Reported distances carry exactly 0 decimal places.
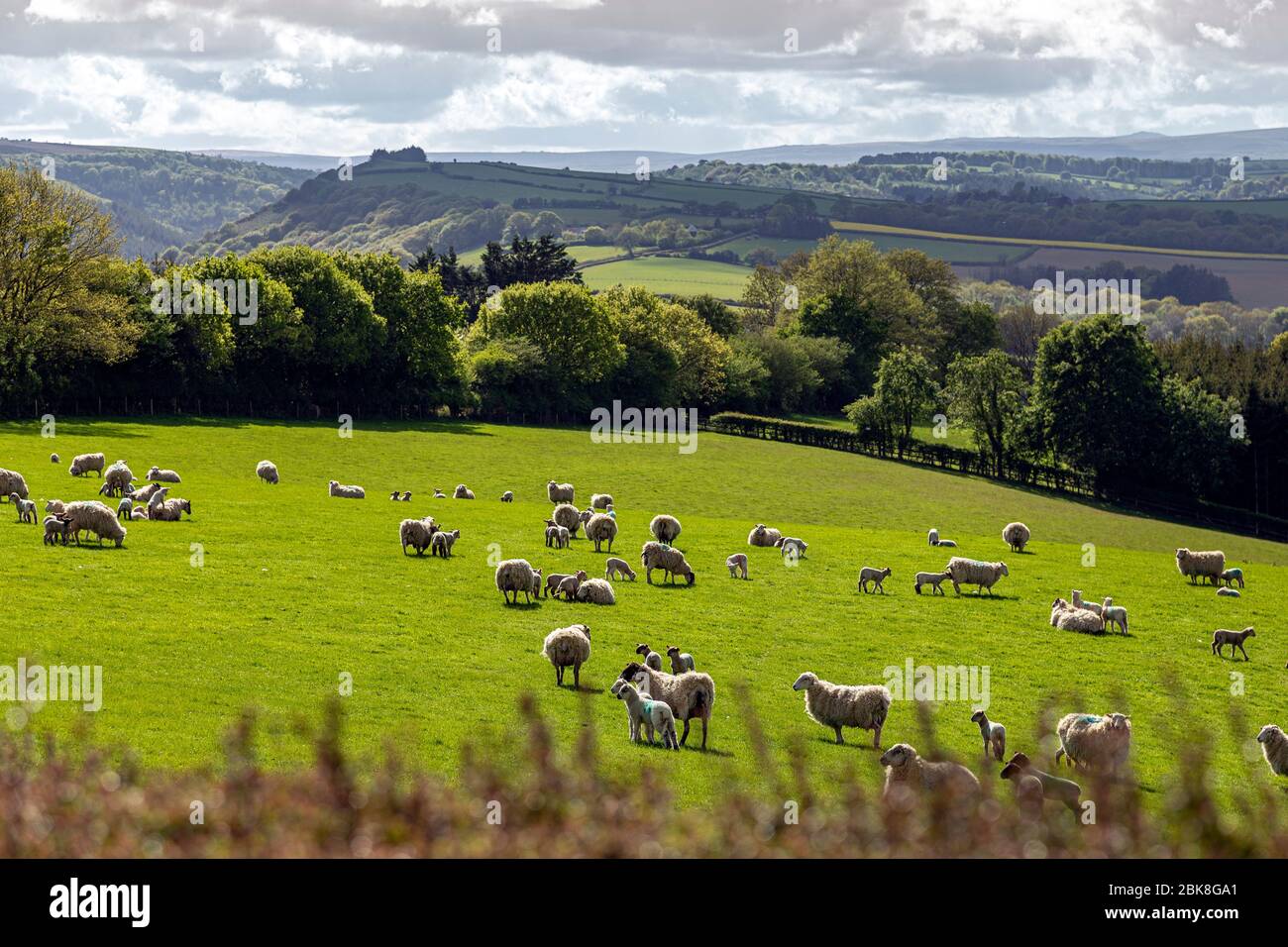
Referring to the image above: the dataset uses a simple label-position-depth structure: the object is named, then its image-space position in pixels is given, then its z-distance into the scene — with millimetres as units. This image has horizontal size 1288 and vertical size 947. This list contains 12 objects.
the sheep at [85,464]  53562
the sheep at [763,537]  48562
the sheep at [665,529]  46812
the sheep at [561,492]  60219
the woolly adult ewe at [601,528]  44172
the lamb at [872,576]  40969
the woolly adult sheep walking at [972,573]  41844
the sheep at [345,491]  55625
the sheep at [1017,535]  53625
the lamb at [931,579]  41344
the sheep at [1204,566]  47969
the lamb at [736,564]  41844
